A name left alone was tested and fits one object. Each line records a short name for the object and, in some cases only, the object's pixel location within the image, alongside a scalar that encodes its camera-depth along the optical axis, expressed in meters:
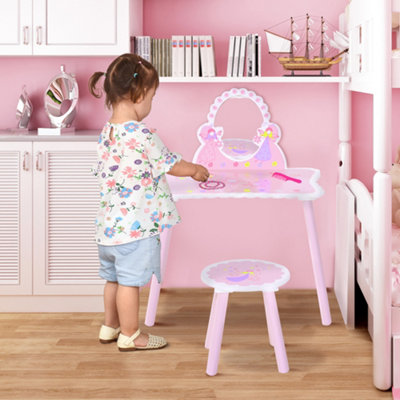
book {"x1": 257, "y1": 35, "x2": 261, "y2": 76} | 3.24
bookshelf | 3.48
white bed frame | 2.26
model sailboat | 3.21
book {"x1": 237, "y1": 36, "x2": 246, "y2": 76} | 3.25
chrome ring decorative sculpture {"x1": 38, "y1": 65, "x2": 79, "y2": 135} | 3.37
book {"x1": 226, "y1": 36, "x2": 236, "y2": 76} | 3.26
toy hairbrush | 3.00
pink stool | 2.50
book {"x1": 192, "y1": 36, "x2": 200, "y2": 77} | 3.26
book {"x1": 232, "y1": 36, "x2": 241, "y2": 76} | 3.26
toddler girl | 2.61
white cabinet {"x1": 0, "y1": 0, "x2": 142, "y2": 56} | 3.14
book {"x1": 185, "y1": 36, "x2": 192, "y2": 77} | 3.26
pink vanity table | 2.79
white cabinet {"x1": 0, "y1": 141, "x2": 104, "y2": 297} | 3.18
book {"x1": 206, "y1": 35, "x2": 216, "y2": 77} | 3.26
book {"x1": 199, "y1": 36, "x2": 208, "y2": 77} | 3.26
